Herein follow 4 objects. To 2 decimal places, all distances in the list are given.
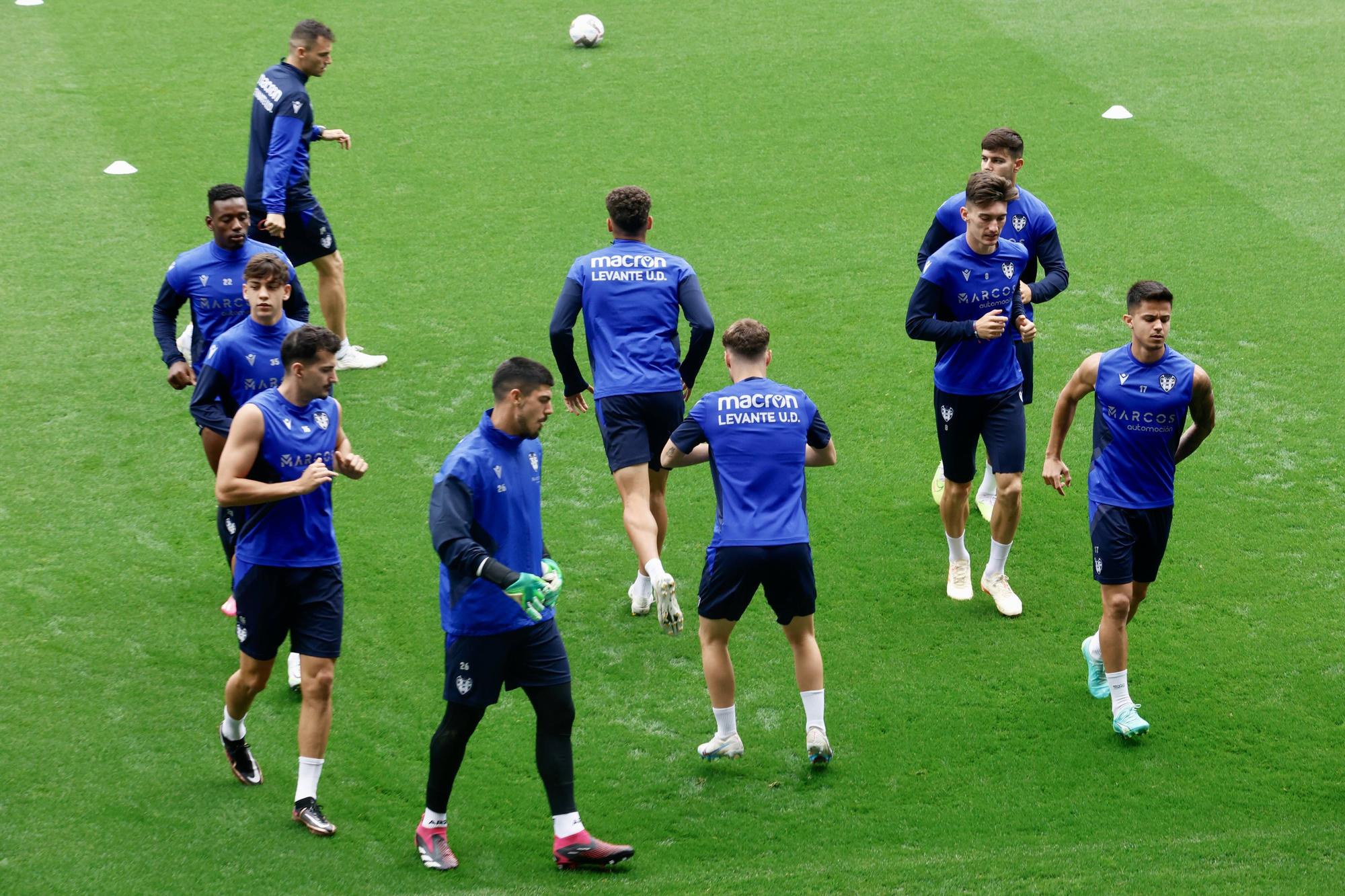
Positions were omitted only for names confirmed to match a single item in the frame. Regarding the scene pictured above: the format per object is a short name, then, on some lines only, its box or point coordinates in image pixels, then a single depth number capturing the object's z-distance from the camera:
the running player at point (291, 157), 20.22
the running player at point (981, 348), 15.26
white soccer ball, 35.28
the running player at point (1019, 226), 16.59
